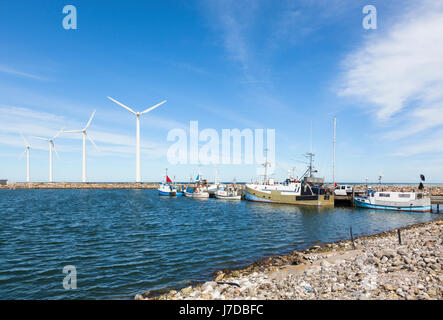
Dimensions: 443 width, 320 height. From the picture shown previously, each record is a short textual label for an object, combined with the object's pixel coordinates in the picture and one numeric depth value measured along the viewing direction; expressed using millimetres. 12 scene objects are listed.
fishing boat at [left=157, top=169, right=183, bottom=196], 103188
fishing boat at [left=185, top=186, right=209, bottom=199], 92062
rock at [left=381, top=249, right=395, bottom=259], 14164
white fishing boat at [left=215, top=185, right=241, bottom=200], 83125
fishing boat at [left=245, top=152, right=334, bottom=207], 64625
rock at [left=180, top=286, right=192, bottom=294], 11939
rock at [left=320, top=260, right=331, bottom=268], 14289
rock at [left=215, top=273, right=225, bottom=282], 14280
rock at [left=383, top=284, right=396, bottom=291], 9258
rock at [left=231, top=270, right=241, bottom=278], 14806
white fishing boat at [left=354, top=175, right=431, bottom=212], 54156
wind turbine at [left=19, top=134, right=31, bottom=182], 163125
